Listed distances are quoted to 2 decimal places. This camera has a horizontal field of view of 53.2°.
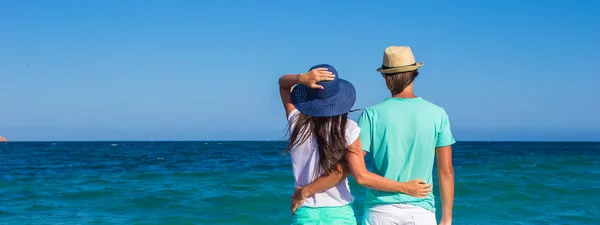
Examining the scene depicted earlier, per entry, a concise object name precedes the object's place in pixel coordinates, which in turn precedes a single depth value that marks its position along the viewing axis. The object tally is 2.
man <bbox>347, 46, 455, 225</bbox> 2.71
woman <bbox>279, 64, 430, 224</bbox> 2.54
